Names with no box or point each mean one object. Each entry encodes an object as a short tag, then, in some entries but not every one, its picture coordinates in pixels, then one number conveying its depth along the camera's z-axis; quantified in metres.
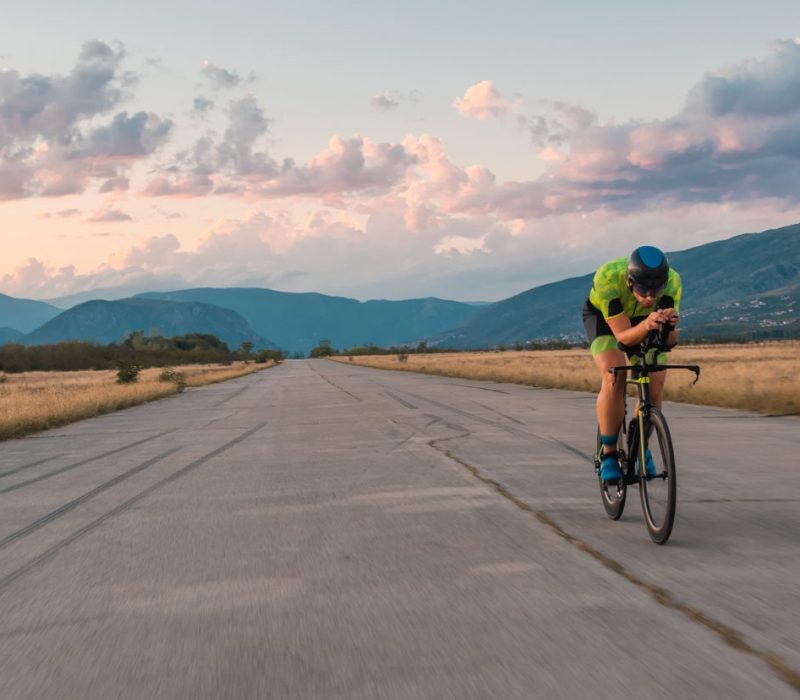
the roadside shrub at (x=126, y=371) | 45.91
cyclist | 5.88
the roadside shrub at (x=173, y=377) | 40.81
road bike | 5.82
